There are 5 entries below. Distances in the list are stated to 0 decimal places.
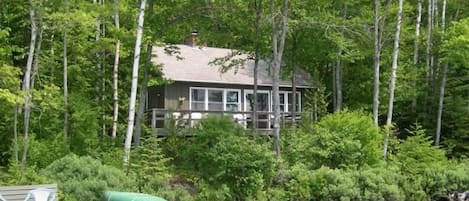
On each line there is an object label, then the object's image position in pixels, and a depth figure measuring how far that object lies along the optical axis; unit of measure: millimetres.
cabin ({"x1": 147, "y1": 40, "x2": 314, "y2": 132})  24094
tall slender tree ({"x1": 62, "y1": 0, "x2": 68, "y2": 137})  15715
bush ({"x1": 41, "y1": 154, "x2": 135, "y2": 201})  10609
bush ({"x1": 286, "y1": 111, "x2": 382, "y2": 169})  15227
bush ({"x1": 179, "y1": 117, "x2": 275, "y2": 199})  12430
